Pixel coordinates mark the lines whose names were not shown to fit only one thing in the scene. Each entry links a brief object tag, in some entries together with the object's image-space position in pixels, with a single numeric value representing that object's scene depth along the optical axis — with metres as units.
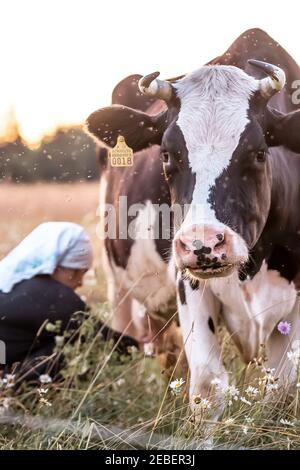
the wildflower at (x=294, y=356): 4.30
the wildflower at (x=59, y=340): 5.24
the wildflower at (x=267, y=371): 4.29
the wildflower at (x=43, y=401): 4.38
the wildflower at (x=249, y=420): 4.22
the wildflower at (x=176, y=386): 4.17
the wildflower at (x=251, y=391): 4.30
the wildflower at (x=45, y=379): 5.05
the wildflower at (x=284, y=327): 4.68
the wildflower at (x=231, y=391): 4.25
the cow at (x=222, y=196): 4.21
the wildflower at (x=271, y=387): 4.23
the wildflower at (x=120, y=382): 5.21
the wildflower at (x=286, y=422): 4.27
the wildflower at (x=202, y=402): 4.27
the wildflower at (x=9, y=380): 4.75
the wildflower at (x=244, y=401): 4.22
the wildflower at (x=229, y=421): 4.22
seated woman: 5.38
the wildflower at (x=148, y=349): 4.95
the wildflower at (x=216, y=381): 4.25
